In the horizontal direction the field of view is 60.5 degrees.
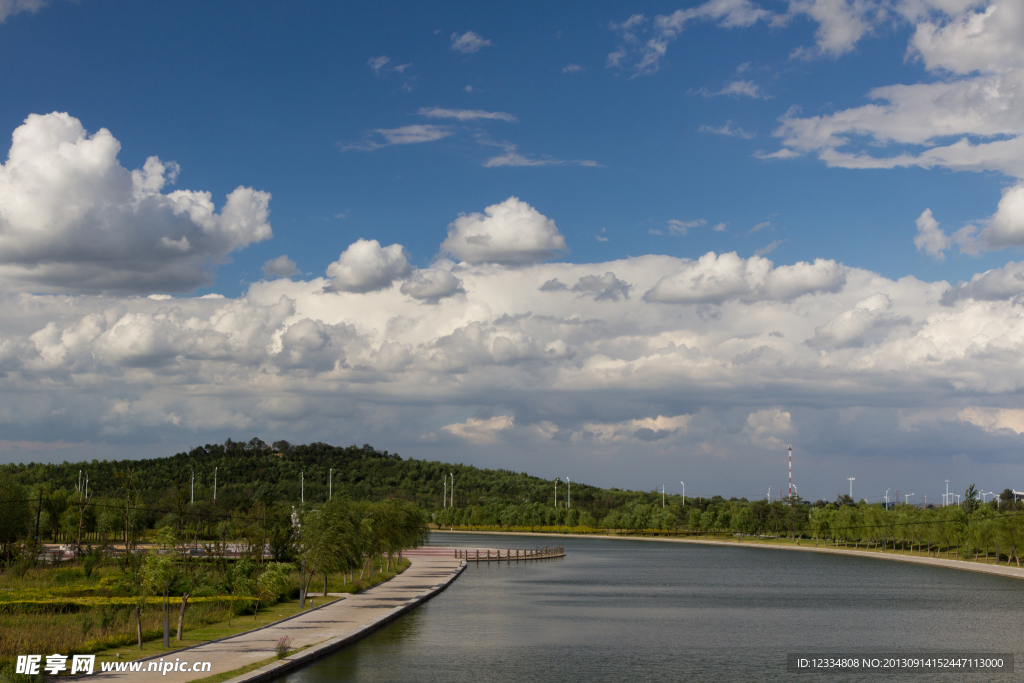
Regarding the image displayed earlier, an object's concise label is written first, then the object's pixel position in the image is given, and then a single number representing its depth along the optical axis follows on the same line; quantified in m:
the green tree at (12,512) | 73.81
